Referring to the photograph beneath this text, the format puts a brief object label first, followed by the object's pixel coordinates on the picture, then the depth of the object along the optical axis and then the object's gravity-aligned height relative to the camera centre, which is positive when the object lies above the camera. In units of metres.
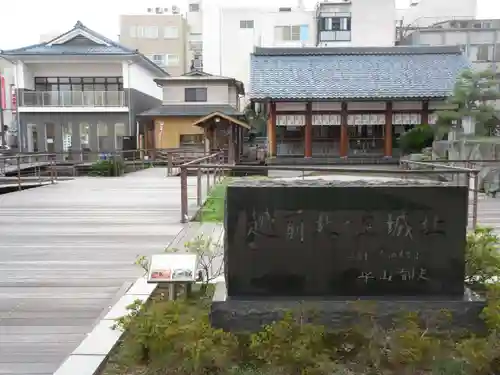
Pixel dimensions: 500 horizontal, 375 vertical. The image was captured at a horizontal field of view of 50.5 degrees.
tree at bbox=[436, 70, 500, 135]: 16.20 +1.36
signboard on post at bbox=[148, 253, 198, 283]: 3.80 -0.90
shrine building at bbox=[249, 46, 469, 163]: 21.77 +1.64
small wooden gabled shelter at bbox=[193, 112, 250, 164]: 23.59 +0.51
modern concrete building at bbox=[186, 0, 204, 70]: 43.97 +9.52
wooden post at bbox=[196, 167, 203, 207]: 9.74 -0.89
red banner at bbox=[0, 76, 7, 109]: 27.21 +2.91
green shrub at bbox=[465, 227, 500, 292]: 4.01 -0.93
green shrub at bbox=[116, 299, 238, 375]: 2.98 -1.17
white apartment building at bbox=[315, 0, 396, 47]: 34.94 +8.05
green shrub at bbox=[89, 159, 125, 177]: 19.06 -0.88
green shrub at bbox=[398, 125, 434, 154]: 21.22 +0.12
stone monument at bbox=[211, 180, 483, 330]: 3.48 -0.70
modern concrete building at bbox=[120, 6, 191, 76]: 43.69 +8.82
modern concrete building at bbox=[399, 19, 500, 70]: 32.50 +6.33
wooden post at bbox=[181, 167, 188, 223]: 8.59 -0.86
